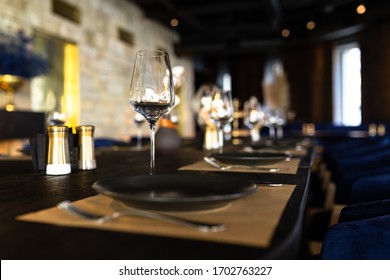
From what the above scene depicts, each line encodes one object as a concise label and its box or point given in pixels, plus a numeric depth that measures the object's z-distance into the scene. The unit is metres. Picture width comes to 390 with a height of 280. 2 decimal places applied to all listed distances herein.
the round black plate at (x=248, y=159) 1.19
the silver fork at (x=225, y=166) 1.23
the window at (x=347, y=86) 8.75
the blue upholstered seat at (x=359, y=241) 0.84
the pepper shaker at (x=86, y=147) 1.23
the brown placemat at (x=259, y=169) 1.21
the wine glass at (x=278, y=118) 4.12
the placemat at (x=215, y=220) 0.50
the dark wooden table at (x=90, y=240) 0.45
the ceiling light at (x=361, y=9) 7.16
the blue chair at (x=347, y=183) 1.78
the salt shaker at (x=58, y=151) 1.11
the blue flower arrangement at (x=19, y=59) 3.97
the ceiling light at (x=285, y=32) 9.05
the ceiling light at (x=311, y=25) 8.68
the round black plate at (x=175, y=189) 0.57
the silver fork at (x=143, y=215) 0.52
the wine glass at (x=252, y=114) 3.12
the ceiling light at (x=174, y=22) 8.56
